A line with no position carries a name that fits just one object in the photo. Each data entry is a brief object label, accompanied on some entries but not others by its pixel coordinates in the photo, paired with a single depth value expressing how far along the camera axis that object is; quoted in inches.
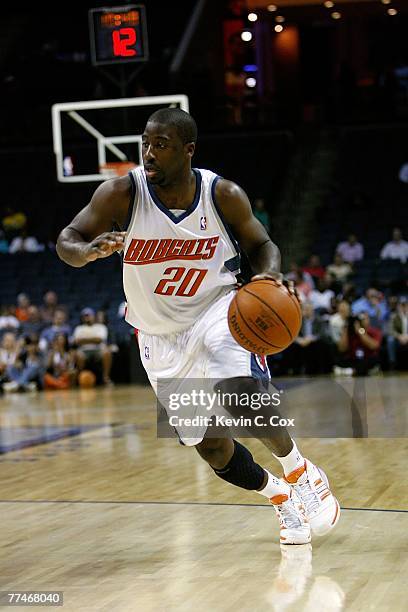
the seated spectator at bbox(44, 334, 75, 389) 614.5
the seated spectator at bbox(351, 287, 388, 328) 581.0
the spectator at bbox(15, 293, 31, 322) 661.3
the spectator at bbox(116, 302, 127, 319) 657.6
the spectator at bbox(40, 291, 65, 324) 661.3
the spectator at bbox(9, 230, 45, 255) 748.0
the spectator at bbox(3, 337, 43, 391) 618.8
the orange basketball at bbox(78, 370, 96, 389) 613.6
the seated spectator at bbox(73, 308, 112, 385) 613.3
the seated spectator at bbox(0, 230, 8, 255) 754.2
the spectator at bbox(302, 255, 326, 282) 645.4
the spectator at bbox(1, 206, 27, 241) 762.2
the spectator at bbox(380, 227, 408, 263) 651.5
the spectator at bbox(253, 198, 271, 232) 685.9
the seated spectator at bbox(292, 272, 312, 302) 606.9
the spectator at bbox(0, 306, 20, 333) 650.2
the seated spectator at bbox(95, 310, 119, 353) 622.2
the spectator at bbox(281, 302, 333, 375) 585.0
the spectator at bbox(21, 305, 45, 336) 652.7
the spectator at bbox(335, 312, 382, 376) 535.5
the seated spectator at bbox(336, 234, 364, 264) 666.8
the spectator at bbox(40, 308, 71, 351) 628.1
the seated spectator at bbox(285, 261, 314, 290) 622.5
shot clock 498.3
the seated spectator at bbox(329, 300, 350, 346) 559.5
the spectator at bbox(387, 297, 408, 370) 576.1
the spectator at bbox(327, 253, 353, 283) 631.2
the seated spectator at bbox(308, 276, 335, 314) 602.9
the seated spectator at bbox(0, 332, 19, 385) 616.7
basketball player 174.7
